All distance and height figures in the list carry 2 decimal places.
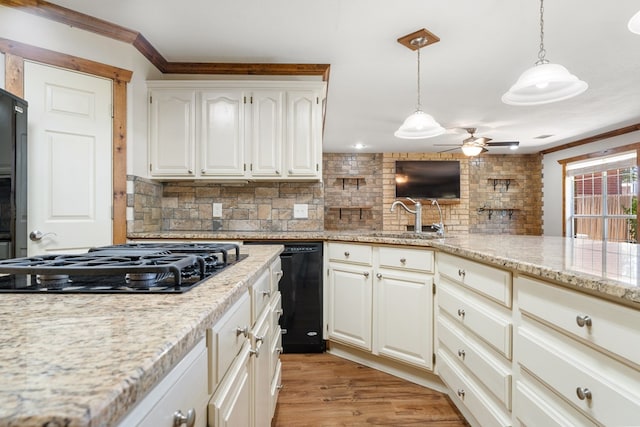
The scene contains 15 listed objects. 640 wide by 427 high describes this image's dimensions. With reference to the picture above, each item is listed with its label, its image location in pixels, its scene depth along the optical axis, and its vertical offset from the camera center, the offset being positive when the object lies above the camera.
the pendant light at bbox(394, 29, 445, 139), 2.52 +0.67
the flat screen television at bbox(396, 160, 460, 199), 7.30 +0.78
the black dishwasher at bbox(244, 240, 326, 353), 2.56 -0.58
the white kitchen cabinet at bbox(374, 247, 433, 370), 2.07 -0.55
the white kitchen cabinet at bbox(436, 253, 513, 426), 1.34 -0.55
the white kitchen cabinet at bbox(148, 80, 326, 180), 2.86 +0.71
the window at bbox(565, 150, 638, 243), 5.29 +0.31
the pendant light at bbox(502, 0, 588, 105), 1.64 +0.64
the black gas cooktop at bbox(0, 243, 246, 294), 0.75 -0.13
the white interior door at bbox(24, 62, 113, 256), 2.15 +0.37
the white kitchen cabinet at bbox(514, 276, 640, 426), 0.83 -0.38
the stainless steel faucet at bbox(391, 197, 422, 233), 2.81 +0.00
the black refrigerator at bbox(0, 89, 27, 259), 1.71 +0.20
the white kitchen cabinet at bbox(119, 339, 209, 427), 0.41 -0.25
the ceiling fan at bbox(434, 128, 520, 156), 4.96 +1.03
